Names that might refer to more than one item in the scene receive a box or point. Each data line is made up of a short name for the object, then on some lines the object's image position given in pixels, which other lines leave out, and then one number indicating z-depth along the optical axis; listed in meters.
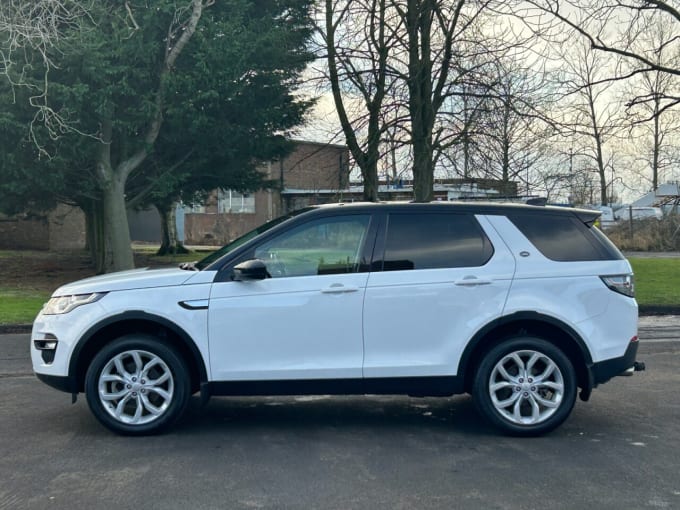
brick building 44.41
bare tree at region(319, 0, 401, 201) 15.88
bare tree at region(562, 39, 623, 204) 16.05
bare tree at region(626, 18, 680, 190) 16.19
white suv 5.58
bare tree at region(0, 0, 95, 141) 12.80
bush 31.19
